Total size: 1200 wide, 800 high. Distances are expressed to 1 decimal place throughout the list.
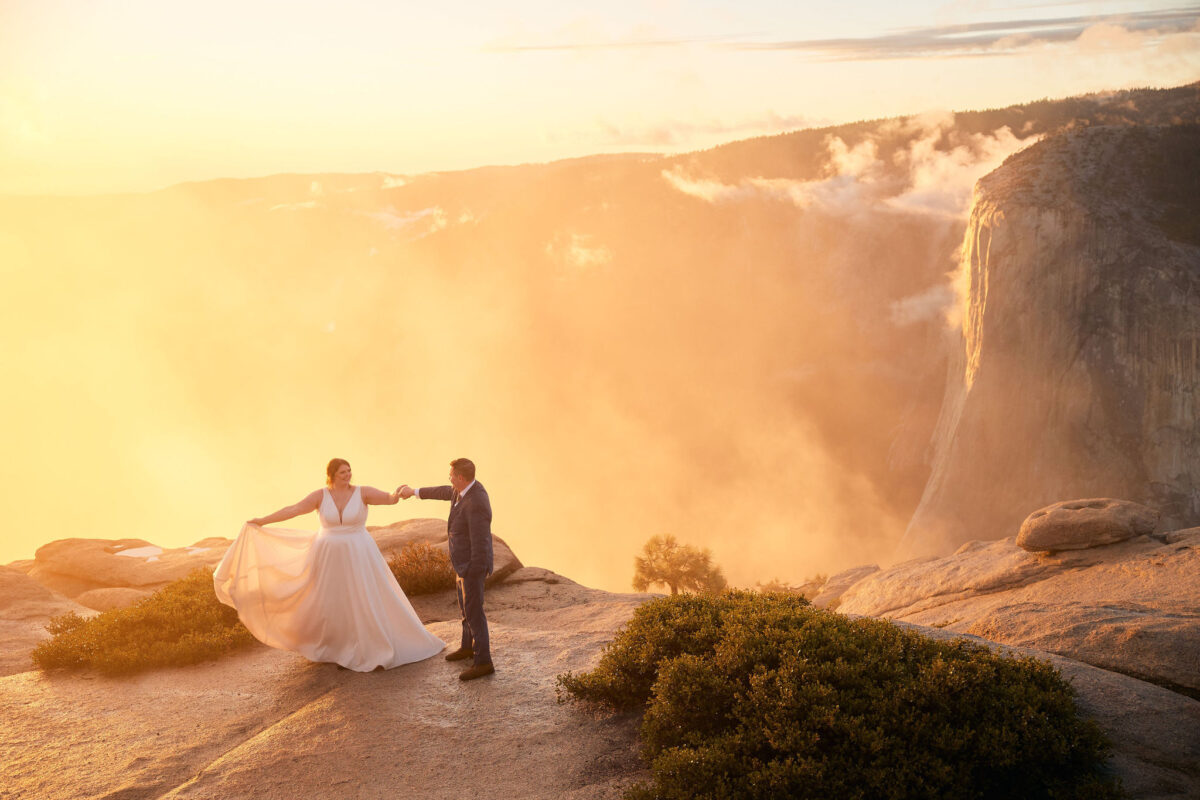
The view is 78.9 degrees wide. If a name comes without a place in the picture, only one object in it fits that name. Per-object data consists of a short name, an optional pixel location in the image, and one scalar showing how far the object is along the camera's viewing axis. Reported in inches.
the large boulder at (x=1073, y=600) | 354.3
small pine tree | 1562.5
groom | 370.3
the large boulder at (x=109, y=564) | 756.6
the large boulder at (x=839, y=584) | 924.0
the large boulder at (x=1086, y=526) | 619.8
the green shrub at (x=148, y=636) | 430.9
